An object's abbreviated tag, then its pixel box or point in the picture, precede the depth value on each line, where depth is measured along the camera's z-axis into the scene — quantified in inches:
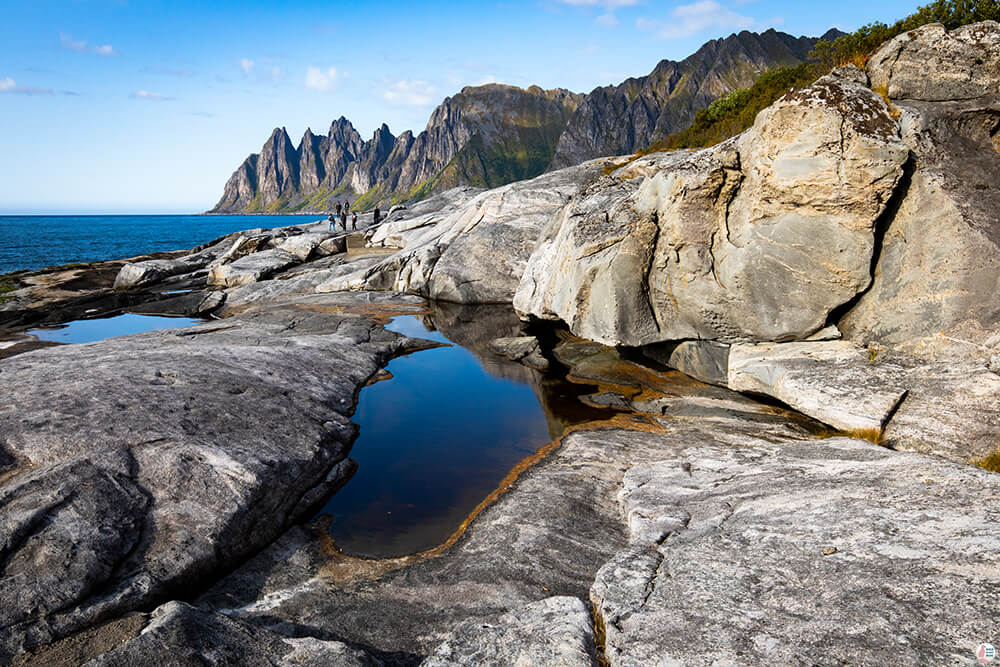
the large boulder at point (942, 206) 574.2
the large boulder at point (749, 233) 641.6
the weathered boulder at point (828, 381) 564.4
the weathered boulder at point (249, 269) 1843.0
